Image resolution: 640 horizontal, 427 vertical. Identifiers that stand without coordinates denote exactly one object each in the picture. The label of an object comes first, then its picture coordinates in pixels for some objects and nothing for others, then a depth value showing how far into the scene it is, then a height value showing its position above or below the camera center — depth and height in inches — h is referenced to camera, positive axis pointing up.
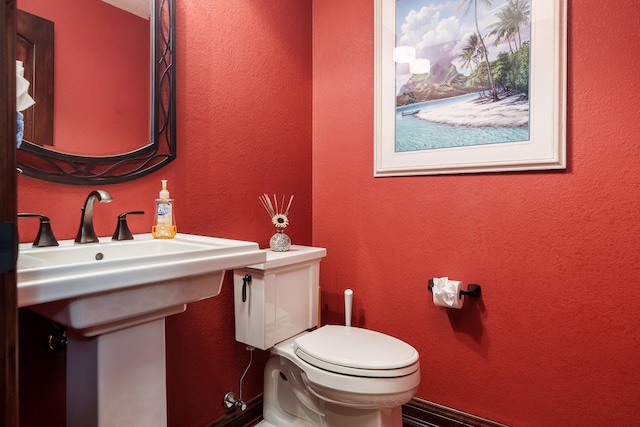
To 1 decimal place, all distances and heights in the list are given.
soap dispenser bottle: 51.8 -1.2
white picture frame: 56.6 +12.3
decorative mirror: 43.6 +9.4
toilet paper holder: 63.3 -13.6
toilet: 51.0 -21.2
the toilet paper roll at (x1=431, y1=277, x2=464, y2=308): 62.4 -13.8
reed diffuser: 68.1 -3.2
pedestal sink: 30.2 -8.7
